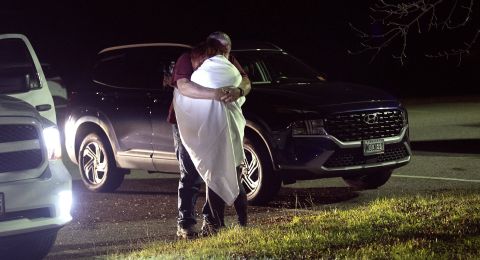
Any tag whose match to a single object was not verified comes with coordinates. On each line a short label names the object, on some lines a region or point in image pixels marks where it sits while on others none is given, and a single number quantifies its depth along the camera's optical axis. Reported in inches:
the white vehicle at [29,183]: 439.1
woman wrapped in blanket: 513.7
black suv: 630.3
